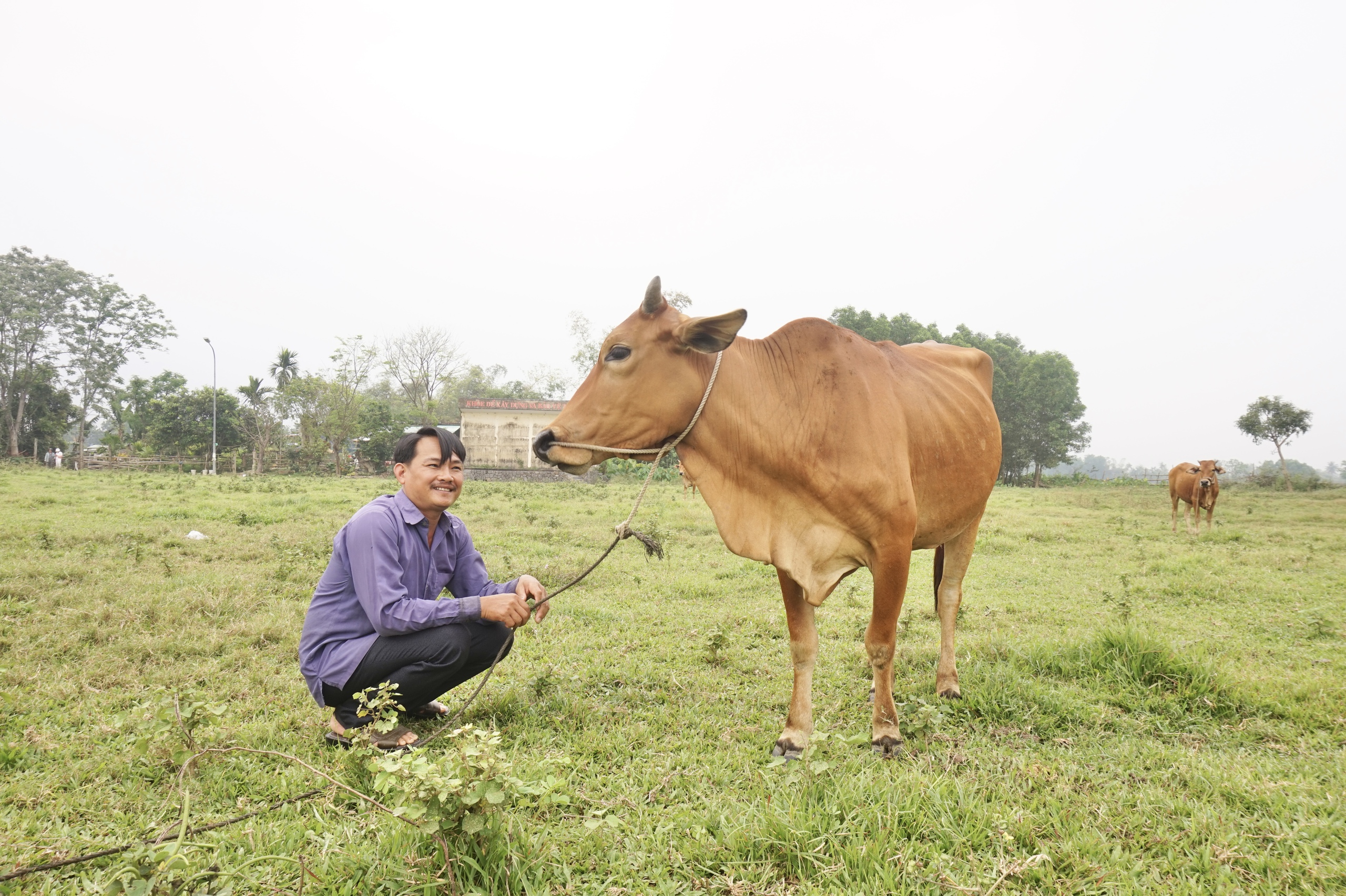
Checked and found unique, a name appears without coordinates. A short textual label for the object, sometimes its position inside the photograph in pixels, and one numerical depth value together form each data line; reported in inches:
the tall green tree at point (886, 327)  1989.4
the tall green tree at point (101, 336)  1808.6
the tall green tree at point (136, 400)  1909.4
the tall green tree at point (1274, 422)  1298.0
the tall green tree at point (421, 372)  2336.4
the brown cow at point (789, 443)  122.3
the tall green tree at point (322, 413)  1585.9
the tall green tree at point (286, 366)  2059.5
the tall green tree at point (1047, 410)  1814.7
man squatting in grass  119.6
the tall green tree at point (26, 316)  1632.6
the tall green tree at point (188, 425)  1648.6
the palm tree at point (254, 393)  1706.4
